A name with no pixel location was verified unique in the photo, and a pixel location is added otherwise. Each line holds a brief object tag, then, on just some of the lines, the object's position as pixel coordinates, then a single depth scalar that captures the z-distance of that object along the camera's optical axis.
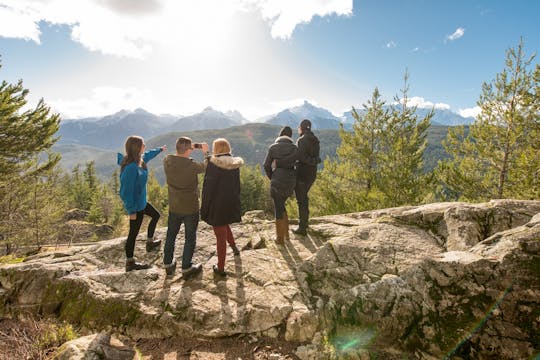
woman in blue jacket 4.82
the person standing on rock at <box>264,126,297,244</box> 6.04
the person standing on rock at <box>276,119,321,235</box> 6.21
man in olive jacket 4.79
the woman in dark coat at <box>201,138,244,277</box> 4.78
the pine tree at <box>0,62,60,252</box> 12.77
